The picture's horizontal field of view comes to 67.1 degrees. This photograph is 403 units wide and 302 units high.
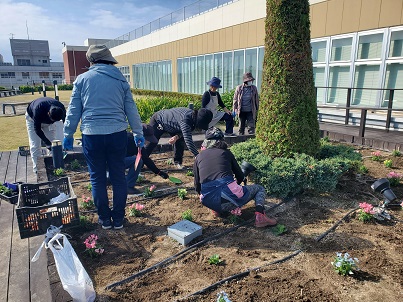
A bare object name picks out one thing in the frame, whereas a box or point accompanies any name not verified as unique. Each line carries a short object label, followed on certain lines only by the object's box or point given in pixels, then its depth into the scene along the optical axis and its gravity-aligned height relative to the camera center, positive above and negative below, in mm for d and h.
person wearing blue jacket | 2980 -410
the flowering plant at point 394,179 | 4321 -1376
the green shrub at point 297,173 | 3840 -1153
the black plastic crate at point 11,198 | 3793 -1433
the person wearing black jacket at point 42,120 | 4555 -615
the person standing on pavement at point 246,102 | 7770 -540
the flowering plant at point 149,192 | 4172 -1489
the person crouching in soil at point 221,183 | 3314 -1108
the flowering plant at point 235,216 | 3395 -1494
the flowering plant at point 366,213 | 3338 -1431
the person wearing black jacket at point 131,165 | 4381 -1194
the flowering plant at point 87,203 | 3809 -1510
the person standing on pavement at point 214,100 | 6824 -450
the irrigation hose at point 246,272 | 2285 -1533
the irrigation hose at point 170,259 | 2410 -1549
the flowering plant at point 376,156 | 5539 -1367
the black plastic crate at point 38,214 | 2908 -1301
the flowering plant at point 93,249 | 2768 -1506
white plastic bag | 2061 -1306
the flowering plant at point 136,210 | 3622 -1511
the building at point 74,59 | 49594 +3619
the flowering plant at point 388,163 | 5098 -1366
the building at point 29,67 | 68750 +3453
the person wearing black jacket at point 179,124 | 4458 -660
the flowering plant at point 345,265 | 2410 -1435
